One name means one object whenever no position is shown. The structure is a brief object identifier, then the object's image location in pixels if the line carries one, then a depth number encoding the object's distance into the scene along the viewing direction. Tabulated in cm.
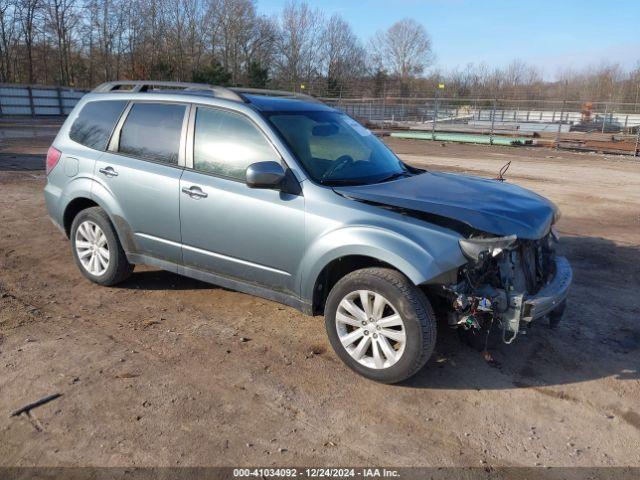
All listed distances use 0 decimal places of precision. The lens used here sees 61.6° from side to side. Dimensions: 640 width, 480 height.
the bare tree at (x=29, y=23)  4416
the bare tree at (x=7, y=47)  4481
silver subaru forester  350
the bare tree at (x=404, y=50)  8144
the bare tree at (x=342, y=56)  6838
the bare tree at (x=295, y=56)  6259
